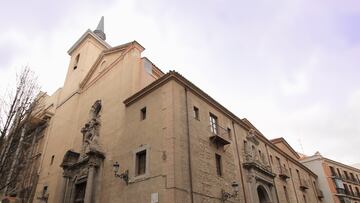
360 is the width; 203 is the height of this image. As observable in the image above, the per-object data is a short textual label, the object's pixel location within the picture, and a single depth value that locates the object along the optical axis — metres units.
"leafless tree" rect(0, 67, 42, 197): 10.70
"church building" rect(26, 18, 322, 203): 12.21
